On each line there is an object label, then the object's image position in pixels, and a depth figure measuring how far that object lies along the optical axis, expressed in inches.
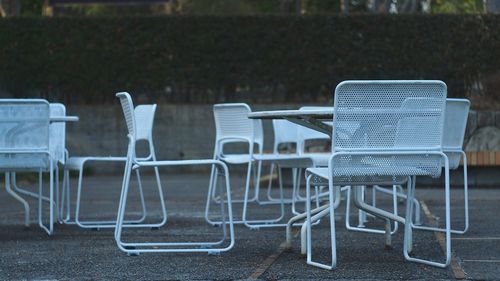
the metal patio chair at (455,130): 281.6
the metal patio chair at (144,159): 313.4
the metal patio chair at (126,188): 244.1
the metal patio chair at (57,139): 316.2
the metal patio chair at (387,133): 213.3
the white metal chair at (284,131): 378.0
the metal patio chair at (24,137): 288.0
